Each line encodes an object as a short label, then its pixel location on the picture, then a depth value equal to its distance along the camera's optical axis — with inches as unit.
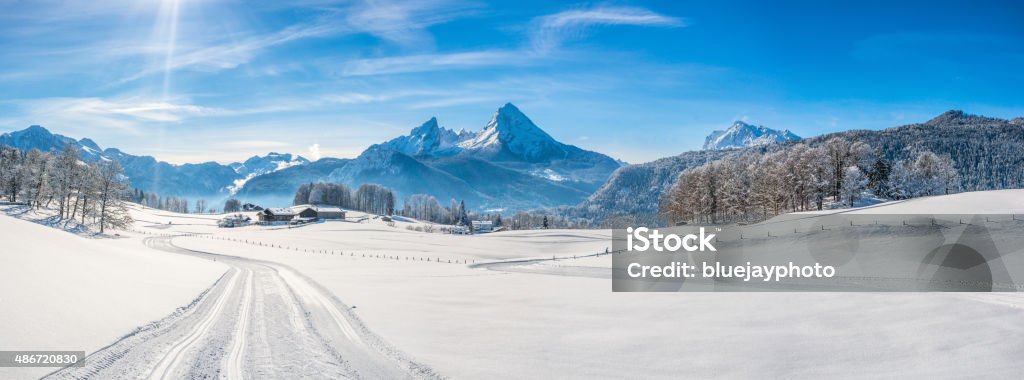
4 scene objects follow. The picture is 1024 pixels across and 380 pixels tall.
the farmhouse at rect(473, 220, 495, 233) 5627.0
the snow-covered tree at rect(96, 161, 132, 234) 2928.2
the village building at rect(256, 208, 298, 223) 5305.1
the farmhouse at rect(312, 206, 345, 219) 5531.5
